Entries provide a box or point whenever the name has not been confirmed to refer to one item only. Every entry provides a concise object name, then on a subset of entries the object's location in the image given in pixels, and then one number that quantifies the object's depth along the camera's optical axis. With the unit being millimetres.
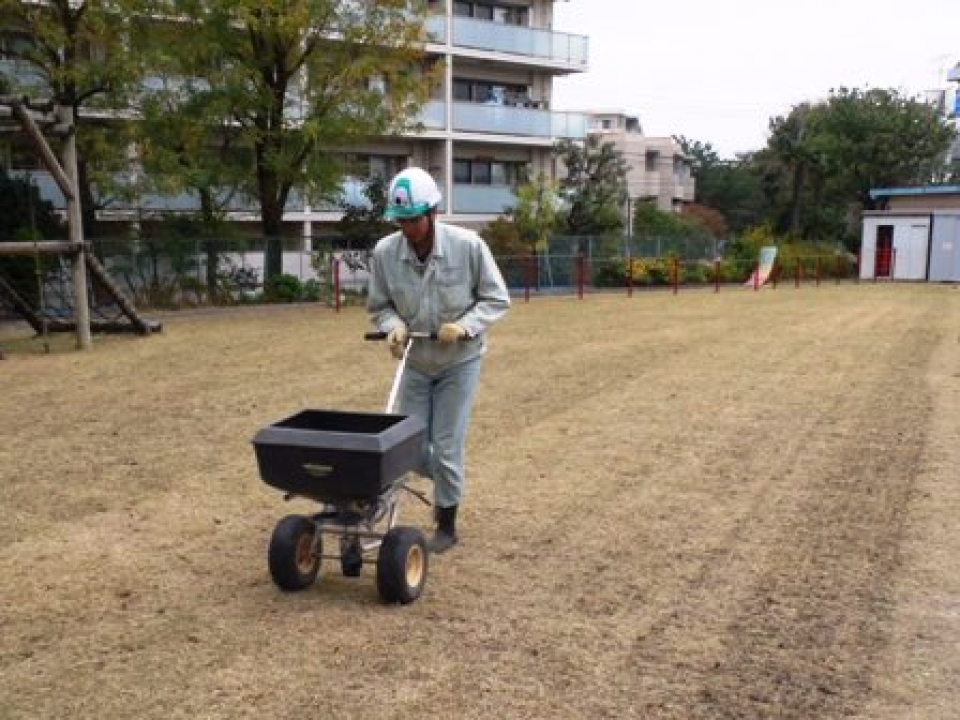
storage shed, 34959
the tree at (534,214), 26797
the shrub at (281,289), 20797
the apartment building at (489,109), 31531
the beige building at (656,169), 57594
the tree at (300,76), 17859
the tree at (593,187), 30422
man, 4340
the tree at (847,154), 41875
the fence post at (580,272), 22966
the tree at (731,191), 60356
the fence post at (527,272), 22652
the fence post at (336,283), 19228
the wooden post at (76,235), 12461
